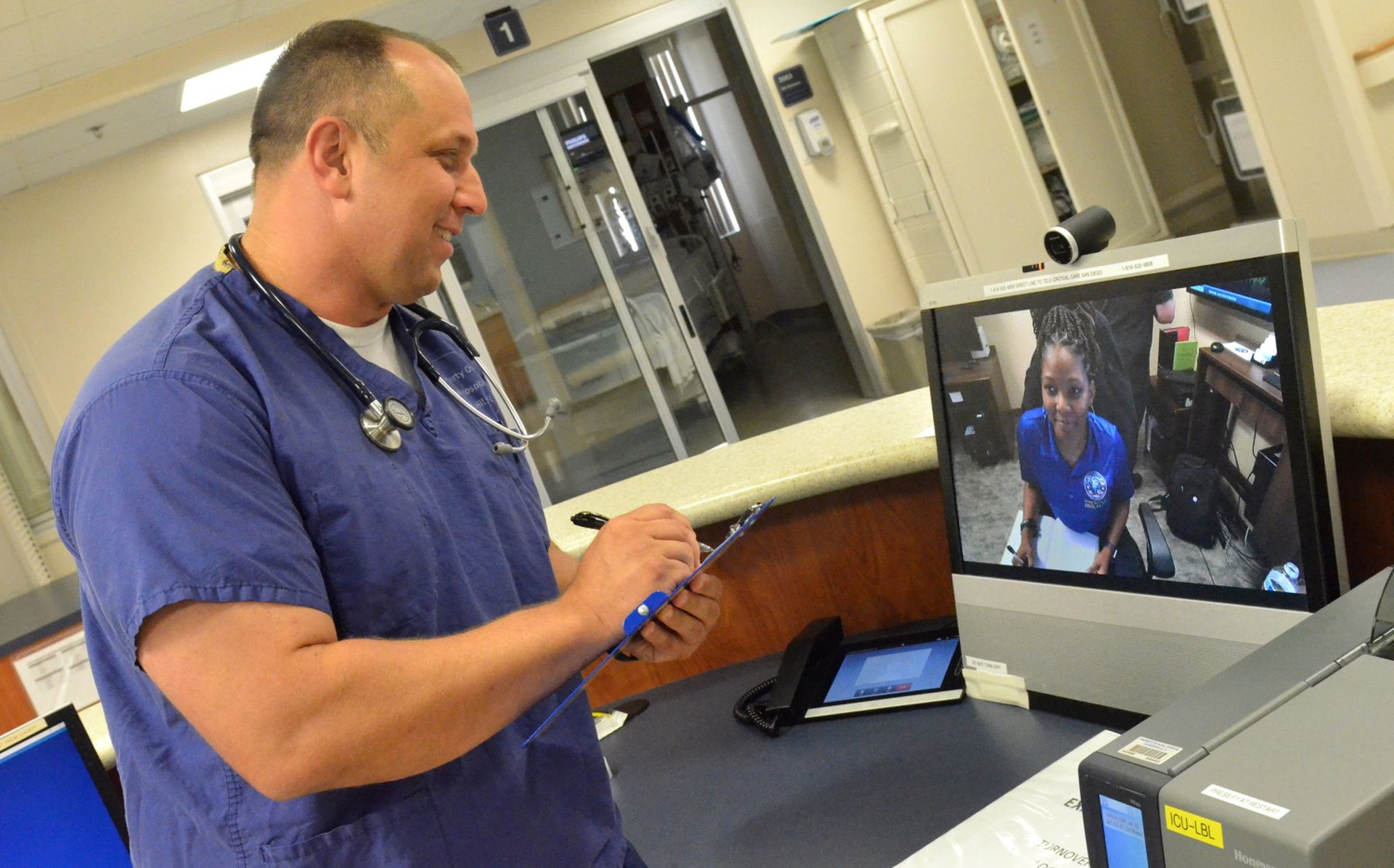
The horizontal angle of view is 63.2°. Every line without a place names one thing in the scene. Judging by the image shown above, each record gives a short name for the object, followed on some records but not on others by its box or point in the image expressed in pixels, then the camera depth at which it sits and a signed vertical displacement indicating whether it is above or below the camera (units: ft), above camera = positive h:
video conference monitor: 3.04 -1.04
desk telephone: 4.50 -1.79
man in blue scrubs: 2.51 -0.31
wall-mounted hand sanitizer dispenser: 20.62 +1.58
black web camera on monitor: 3.56 -0.34
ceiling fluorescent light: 16.14 +5.28
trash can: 19.72 -2.56
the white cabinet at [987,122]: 18.29 +0.48
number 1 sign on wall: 18.72 +4.94
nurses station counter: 3.66 -1.72
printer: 1.96 -1.27
